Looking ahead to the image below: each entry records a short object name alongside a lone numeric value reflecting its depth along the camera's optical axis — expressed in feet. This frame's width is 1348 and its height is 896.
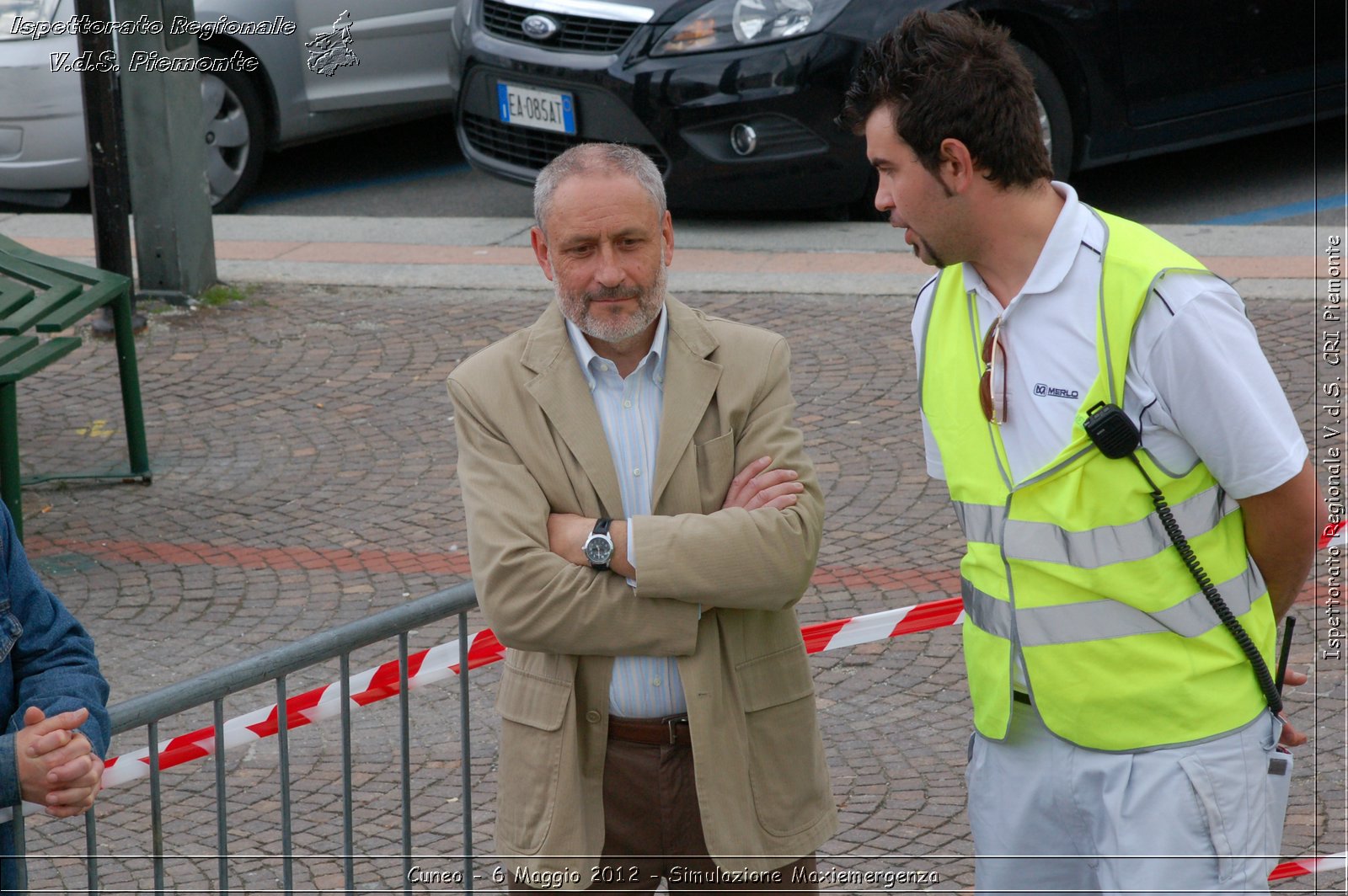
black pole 48.25
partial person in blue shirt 16.30
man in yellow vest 15.59
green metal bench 35.70
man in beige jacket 17.33
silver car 59.69
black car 53.28
